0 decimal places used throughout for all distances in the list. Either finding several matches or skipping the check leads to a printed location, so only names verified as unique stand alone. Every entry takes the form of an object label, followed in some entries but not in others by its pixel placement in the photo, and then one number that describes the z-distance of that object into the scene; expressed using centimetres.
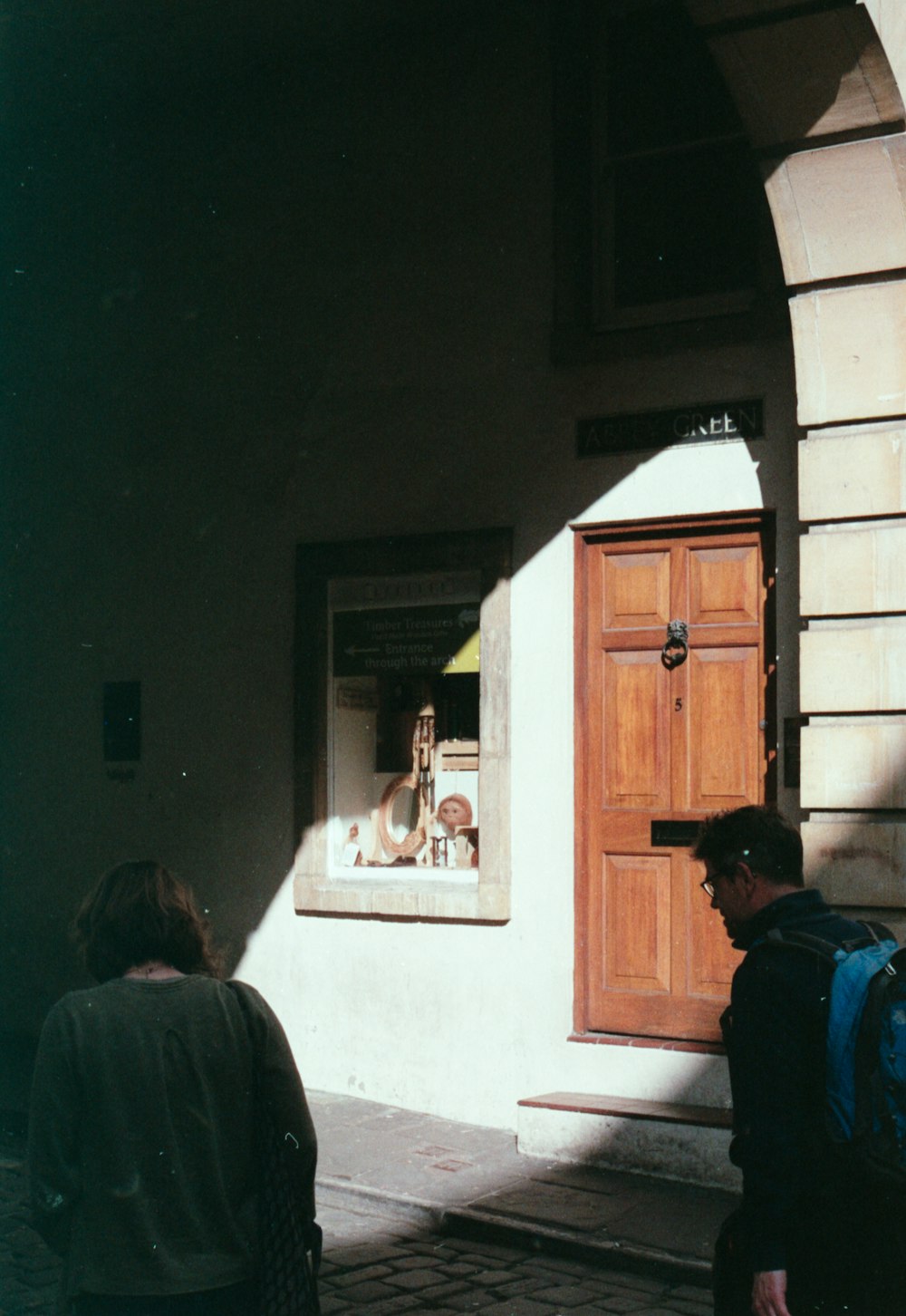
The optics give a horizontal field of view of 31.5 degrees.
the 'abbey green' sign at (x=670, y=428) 771
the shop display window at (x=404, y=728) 850
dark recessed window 802
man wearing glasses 298
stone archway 636
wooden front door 779
